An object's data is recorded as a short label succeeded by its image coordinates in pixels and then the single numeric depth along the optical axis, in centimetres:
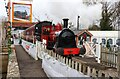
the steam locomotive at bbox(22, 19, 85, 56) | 680
